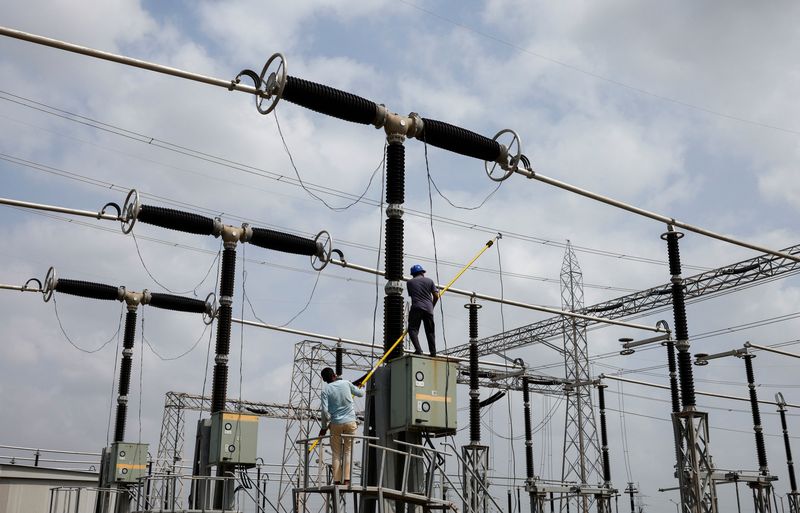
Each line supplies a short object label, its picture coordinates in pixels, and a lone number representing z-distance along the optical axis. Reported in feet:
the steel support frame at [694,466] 71.61
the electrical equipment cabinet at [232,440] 65.00
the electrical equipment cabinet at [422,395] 37.58
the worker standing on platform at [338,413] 38.22
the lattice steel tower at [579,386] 145.38
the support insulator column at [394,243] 40.83
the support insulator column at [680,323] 69.77
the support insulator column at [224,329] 66.87
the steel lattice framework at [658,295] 111.45
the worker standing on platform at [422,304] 41.55
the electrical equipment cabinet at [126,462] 82.17
